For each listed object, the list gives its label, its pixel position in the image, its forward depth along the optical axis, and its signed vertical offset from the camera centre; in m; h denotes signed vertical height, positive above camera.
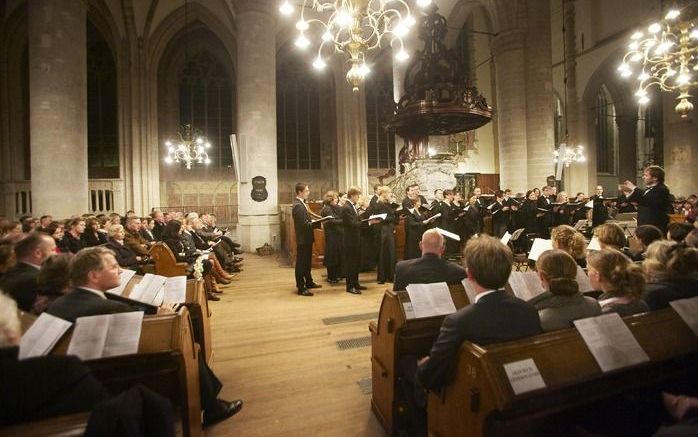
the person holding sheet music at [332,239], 6.14 -0.44
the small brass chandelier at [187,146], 12.84 +2.49
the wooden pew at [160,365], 1.76 -0.70
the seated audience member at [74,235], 5.71 -0.24
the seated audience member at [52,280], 2.38 -0.38
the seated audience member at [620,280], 2.00 -0.40
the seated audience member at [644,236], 3.47 -0.29
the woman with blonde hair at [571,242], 3.08 -0.28
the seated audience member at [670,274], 2.12 -0.41
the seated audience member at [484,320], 1.59 -0.48
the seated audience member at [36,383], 1.21 -0.55
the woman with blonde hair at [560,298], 1.79 -0.45
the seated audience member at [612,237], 3.00 -0.25
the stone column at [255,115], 10.38 +2.77
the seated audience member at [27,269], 2.59 -0.35
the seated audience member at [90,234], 6.00 -0.24
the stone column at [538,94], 12.03 +3.68
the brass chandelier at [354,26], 5.03 +2.63
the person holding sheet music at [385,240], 6.47 -0.49
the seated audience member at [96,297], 2.04 -0.43
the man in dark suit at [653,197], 4.68 +0.10
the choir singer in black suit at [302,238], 5.80 -0.37
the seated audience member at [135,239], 5.85 -0.35
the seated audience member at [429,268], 2.82 -0.44
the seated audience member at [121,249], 5.11 -0.43
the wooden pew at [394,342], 2.21 -0.78
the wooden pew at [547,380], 1.40 -0.70
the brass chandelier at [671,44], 6.51 +2.95
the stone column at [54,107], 7.61 +2.31
